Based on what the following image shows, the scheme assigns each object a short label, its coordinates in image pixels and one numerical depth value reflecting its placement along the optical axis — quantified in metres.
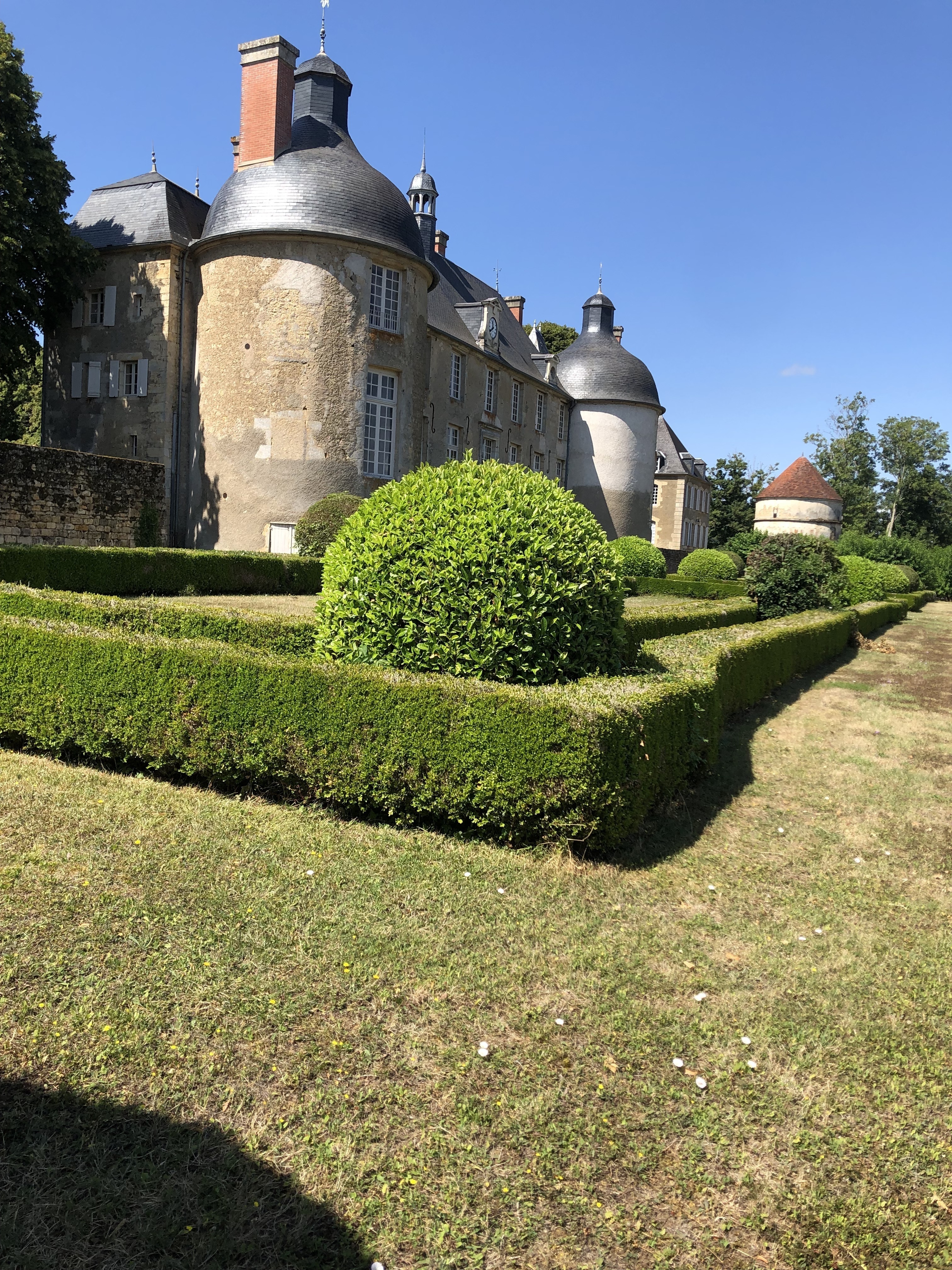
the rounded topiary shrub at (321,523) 19.69
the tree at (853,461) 64.12
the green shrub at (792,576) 16.75
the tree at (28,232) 20.17
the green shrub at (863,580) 24.38
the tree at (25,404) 33.09
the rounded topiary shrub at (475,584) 5.40
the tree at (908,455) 62.75
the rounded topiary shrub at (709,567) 32.69
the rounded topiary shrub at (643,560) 30.33
